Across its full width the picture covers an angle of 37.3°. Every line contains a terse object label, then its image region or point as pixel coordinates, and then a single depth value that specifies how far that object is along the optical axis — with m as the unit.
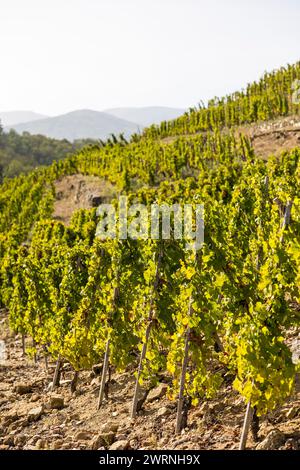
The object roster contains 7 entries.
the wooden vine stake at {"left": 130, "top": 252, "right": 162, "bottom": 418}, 16.14
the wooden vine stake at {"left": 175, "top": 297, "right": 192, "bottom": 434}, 14.18
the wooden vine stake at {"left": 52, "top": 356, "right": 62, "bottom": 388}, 22.05
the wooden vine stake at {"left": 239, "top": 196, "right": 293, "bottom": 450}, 11.57
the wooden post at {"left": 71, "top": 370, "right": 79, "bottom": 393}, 20.70
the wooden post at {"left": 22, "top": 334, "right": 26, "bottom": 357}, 30.08
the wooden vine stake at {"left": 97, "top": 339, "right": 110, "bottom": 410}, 17.97
